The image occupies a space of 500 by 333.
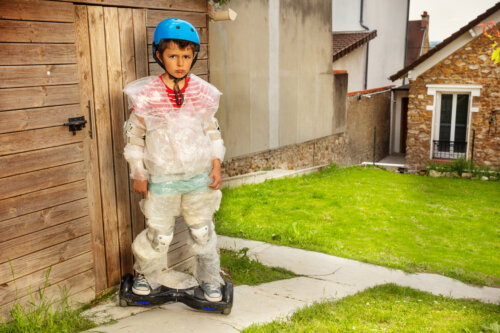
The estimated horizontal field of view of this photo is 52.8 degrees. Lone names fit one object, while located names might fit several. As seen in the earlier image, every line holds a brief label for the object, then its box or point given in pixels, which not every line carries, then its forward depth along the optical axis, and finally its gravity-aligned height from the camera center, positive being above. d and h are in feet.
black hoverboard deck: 12.07 -4.99
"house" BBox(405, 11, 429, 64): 93.25 +9.18
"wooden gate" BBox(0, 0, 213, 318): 10.23 -1.09
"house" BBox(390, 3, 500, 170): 51.39 -1.51
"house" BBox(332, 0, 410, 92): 62.39 +6.43
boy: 11.41 -1.46
